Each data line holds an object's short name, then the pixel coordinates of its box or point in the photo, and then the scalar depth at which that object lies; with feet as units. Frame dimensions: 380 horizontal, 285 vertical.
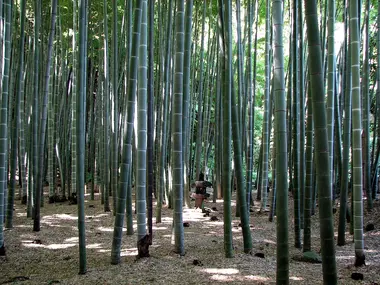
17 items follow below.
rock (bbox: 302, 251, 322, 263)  11.48
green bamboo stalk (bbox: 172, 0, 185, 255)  11.49
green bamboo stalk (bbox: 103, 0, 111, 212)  19.77
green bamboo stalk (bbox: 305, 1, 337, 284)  6.76
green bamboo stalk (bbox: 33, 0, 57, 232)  16.11
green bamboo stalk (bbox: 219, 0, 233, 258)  11.60
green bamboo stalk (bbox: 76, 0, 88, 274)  10.20
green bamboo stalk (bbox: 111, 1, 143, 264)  10.85
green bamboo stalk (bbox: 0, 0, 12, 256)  12.14
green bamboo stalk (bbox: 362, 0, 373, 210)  17.63
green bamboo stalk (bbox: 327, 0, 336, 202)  11.14
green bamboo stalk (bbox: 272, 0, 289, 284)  7.45
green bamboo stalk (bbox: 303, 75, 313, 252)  11.89
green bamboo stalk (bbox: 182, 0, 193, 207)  11.94
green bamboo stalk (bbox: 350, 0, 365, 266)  10.80
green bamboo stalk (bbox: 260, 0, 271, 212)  19.51
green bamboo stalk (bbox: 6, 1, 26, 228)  14.69
